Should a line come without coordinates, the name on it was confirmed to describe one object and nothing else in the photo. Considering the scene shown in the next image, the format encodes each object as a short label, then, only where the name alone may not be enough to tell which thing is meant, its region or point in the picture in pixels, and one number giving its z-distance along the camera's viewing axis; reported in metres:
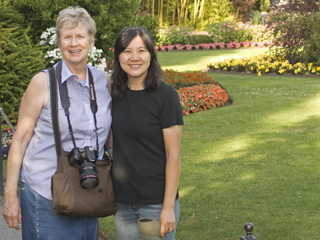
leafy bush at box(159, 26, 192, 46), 30.80
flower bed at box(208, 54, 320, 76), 16.61
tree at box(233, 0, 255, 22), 45.53
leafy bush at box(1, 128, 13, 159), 7.59
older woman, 2.53
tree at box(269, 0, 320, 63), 17.11
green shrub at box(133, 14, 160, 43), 11.09
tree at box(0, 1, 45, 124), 7.32
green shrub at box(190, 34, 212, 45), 31.20
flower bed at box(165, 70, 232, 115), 11.15
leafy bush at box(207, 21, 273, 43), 30.66
